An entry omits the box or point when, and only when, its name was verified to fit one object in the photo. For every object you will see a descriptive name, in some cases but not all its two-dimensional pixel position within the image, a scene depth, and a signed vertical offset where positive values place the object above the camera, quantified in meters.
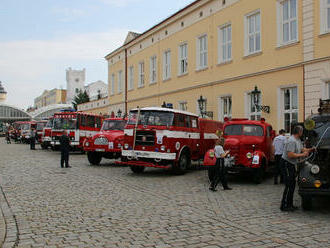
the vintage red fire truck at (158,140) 13.51 -0.04
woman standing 10.55 -0.77
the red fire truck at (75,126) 22.75 +0.73
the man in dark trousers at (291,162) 7.82 -0.46
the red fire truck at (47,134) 27.78 +0.30
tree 73.71 +7.83
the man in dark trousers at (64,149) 16.00 -0.45
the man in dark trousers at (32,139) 28.79 -0.08
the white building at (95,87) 83.00 +11.25
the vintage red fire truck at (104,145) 16.95 -0.29
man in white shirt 12.02 -0.32
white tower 111.19 +16.94
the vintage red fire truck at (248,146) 11.92 -0.21
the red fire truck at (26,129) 37.72 +0.92
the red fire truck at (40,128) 33.41 +0.90
